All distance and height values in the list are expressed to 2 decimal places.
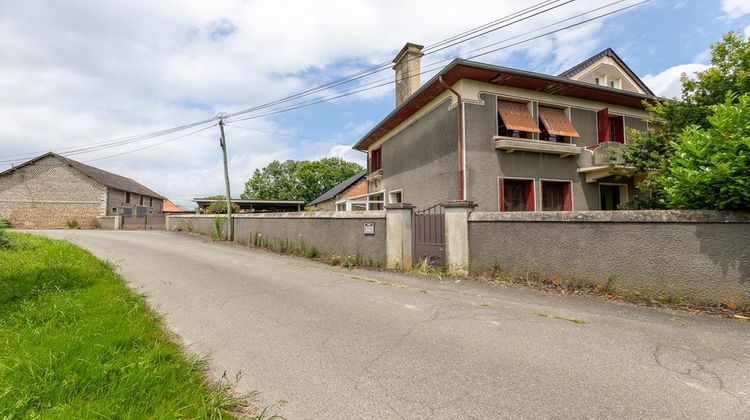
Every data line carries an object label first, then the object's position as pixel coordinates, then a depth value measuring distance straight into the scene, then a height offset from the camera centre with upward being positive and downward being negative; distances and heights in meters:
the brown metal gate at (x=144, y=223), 26.69 -0.20
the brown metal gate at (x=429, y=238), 7.80 -0.51
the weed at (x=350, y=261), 8.81 -1.18
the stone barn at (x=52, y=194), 30.81 +2.61
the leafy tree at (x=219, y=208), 23.16 +0.80
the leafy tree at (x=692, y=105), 7.23 +2.51
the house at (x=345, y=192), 25.05 +2.00
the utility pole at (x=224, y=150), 17.45 +3.63
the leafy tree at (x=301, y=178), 52.34 +6.44
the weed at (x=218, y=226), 16.49 -0.35
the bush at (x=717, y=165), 4.41 +0.67
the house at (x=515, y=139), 10.01 +2.53
